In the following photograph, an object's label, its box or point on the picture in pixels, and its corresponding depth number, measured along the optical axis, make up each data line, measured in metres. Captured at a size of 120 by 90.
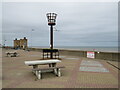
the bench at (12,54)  11.77
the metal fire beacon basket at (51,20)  9.29
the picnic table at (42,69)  4.16
